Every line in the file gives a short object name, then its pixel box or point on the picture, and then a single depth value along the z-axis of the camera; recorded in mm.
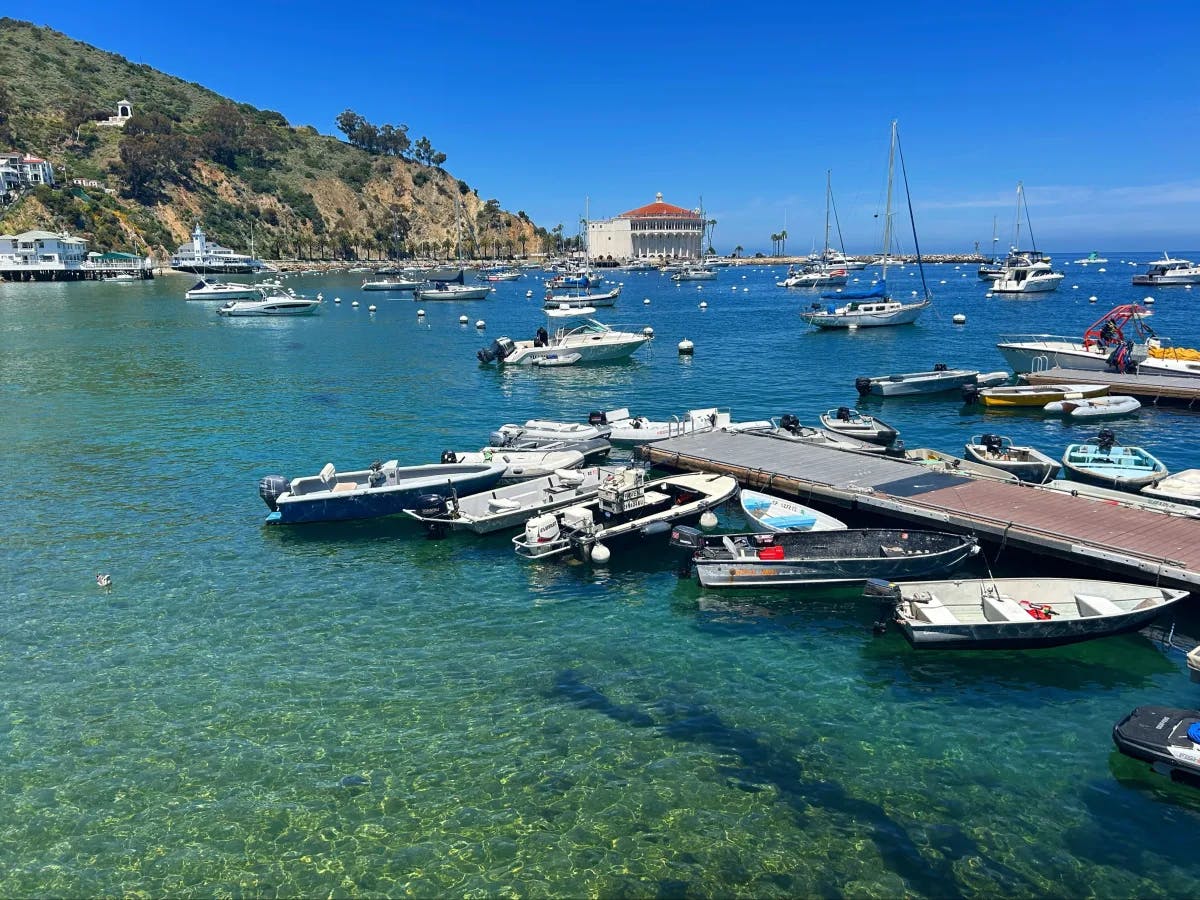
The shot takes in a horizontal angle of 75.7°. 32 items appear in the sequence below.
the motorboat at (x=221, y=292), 118500
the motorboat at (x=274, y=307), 98812
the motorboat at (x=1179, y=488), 24422
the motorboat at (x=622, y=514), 22797
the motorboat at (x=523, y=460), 29345
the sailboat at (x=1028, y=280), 121000
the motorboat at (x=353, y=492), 25641
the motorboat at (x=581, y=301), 105862
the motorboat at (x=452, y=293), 125750
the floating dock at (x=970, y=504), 19383
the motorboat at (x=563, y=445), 32250
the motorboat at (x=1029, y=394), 41938
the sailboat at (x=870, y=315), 78875
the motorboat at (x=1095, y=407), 39969
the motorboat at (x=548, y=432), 33709
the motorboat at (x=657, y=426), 33500
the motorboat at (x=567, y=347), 61062
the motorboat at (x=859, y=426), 33438
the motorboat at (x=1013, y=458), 27719
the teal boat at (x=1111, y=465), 26125
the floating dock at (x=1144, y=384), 41281
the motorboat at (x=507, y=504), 24719
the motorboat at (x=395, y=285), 138375
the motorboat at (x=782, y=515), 23078
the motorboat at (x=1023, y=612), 17141
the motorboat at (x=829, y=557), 20469
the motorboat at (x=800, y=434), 31230
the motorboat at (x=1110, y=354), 46000
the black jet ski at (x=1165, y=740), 12852
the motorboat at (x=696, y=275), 191288
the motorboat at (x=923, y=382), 46406
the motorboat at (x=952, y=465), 26127
